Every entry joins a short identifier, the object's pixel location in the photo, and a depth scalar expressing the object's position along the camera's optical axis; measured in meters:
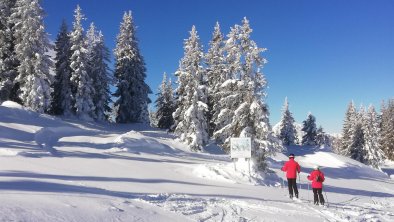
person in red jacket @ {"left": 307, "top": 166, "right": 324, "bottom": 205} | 16.27
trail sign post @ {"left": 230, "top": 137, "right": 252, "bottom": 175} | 24.06
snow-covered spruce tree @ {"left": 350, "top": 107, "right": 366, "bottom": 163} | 68.38
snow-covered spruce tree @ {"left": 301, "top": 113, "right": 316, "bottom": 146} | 82.69
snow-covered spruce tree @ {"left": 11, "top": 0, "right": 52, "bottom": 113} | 42.47
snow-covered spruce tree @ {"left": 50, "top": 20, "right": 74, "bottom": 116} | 50.62
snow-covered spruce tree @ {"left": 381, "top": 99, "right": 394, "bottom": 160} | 84.69
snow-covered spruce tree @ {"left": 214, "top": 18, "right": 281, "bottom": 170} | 25.69
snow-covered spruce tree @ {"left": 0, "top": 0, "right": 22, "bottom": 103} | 44.88
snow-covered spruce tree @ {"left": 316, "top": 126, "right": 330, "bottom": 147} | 94.18
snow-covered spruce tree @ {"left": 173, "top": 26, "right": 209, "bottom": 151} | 40.41
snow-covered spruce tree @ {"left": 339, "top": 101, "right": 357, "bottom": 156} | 70.66
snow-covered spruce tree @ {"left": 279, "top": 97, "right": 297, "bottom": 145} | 78.69
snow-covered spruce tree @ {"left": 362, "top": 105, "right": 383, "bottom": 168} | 67.31
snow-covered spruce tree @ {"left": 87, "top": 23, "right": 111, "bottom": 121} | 54.38
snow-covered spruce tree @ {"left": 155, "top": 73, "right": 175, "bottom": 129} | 62.26
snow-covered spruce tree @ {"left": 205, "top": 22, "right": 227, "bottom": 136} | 47.25
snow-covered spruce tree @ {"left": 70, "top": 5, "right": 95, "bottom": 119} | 49.00
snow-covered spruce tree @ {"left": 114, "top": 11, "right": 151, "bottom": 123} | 55.98
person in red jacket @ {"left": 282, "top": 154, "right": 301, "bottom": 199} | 17.19
